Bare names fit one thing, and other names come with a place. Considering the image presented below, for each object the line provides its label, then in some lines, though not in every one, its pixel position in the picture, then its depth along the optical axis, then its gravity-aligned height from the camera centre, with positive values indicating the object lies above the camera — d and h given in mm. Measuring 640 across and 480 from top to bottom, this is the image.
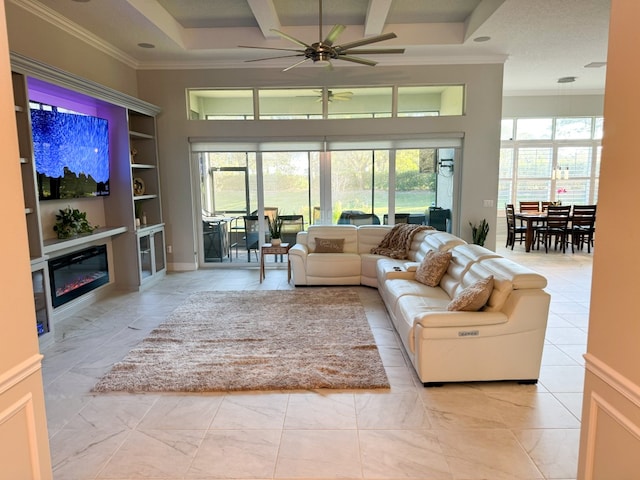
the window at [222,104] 7137 +1418
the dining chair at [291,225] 7531 -705
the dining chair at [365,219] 7512 -603
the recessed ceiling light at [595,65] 7245 +2084
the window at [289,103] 7070 +1408
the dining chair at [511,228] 9164 -978
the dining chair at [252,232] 7562 -831
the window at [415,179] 7297 +103
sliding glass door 7320 +14
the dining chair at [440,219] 7453 -614
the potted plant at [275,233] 6524 -740
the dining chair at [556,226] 8375 -865
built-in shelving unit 3936 -156
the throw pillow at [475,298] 3182 -871
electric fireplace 4675 -1050
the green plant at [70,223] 4855 -418
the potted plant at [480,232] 7086 -814
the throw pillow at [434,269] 4418 -895
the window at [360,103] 7060 +1400
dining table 8578 -772
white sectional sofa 3088 -1110
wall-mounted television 4379 +418
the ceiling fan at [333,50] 3980 +1372
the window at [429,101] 7027 +1417
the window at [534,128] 10164 +1359
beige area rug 3238 -1495
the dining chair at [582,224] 8422 -819
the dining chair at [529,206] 9805 -533
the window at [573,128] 10117 +1345
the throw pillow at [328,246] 6355 -914
